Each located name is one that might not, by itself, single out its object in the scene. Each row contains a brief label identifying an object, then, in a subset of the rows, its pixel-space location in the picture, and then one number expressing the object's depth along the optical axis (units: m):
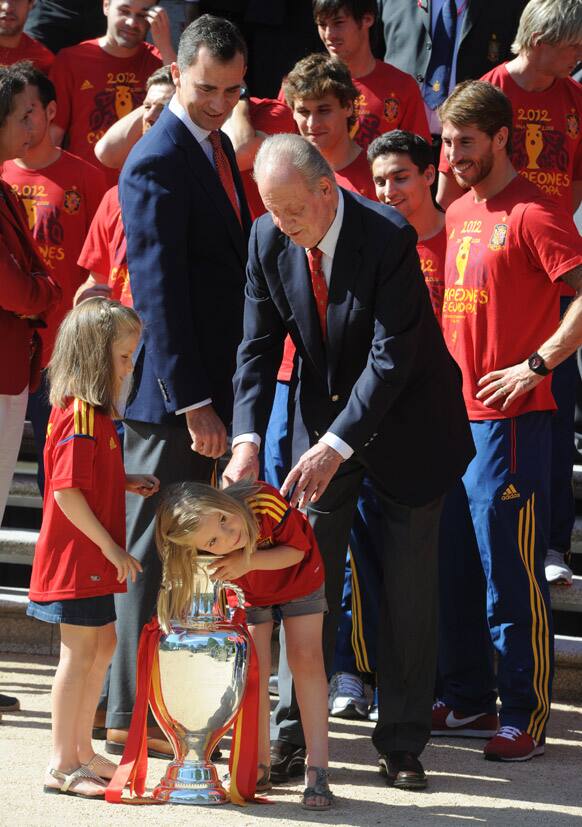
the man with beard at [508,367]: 8.42
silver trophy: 7.16
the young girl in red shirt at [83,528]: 7.26
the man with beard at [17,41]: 11.41
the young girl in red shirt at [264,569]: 6.93
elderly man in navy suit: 7.30
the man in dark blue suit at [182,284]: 7.93
